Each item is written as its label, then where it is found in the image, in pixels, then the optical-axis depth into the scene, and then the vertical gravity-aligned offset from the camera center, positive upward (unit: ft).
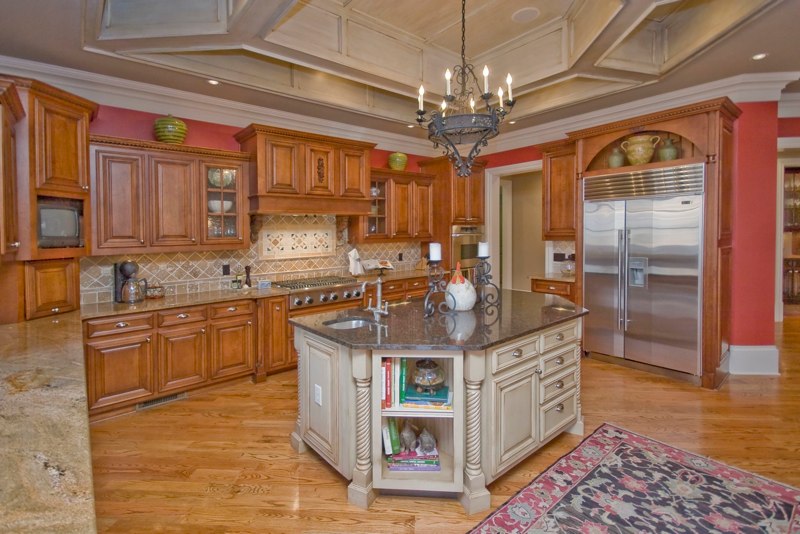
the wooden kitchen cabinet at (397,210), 17.10 +1.83
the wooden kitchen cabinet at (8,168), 7.66 +1.65
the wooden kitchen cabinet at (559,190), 15.97 +2.37
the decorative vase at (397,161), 17.99 +3.94
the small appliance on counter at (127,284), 11.54 -0.84
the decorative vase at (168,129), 12.07 +3.60
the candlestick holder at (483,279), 9.92 -0.67
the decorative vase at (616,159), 14.24 +3.14
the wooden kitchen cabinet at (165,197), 11.12 +1.63
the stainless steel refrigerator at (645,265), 12.58 -0.47
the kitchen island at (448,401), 7.08 -2.59
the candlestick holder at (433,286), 8.79 -0.78
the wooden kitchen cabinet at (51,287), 8.93 -0.73
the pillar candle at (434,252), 9.09 +0.00
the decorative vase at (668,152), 13.23 +3.13
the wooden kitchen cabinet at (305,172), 13.33 +2.77
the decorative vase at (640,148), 13.60 +3.35
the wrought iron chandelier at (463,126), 8.12 +2.51
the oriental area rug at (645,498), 6.67 -4.30
